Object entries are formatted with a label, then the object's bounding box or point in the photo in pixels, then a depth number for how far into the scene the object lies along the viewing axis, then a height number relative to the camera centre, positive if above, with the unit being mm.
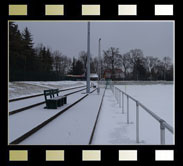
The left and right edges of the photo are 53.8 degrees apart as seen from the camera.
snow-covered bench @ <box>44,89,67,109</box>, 6941 -971
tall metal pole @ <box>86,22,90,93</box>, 15646 +1177
